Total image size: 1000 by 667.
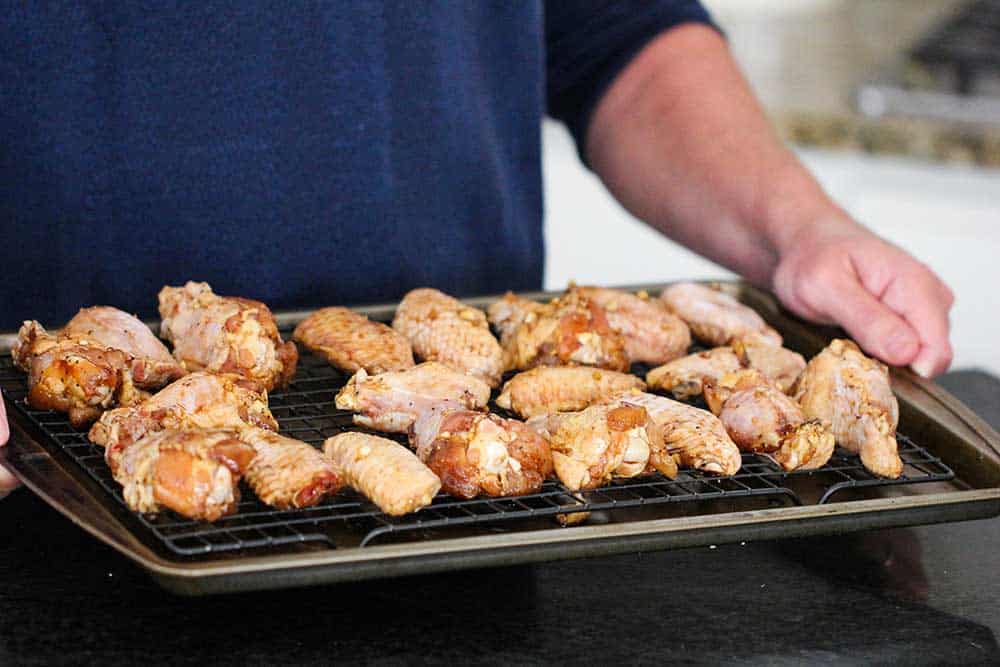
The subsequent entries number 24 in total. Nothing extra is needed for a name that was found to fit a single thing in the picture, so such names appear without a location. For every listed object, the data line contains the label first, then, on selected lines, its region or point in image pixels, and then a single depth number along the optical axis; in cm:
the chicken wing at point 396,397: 141
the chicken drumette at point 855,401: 139
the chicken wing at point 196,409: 135
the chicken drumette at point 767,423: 138
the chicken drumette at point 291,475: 130
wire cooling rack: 128
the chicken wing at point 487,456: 132
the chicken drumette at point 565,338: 150
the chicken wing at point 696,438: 136
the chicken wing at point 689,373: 149
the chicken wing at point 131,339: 143
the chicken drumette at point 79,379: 137
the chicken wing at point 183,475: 128
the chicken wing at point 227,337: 143
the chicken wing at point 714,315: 156
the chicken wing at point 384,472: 130
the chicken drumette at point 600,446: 134
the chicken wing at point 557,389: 145
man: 161
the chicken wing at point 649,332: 154
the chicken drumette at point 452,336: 149
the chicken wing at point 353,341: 147
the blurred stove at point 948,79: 279
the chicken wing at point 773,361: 152
